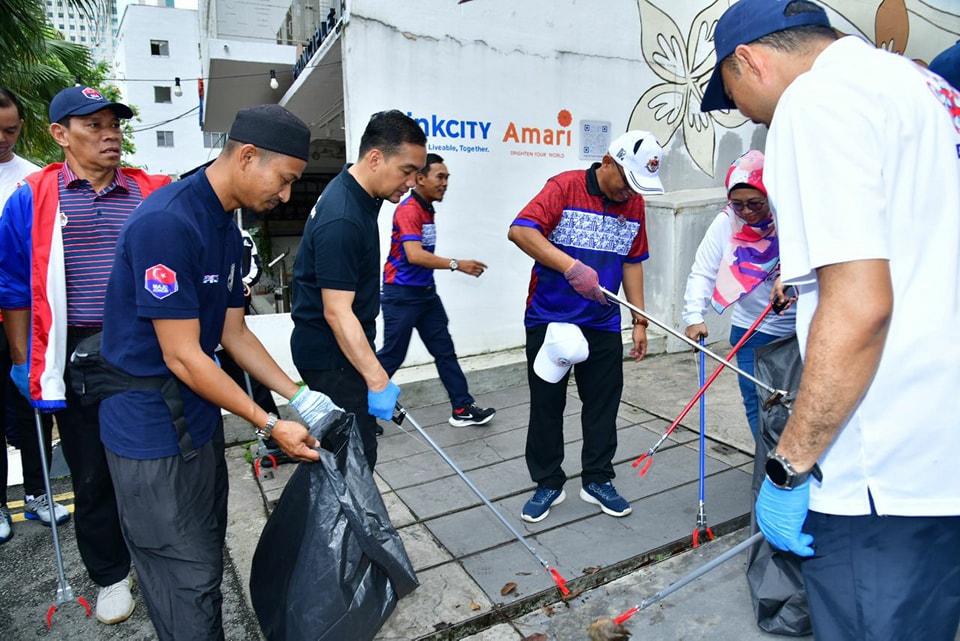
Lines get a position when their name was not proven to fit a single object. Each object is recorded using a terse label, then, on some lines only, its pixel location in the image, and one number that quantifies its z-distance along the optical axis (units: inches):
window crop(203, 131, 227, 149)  657.4
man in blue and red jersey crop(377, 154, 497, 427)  172.4
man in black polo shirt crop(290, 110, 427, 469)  96.3
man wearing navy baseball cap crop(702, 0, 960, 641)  46.8
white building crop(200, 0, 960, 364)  200.8
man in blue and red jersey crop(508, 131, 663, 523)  117.9
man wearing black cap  72.0
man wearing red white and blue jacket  96.9
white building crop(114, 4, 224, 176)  1605.6
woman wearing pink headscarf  115.7
